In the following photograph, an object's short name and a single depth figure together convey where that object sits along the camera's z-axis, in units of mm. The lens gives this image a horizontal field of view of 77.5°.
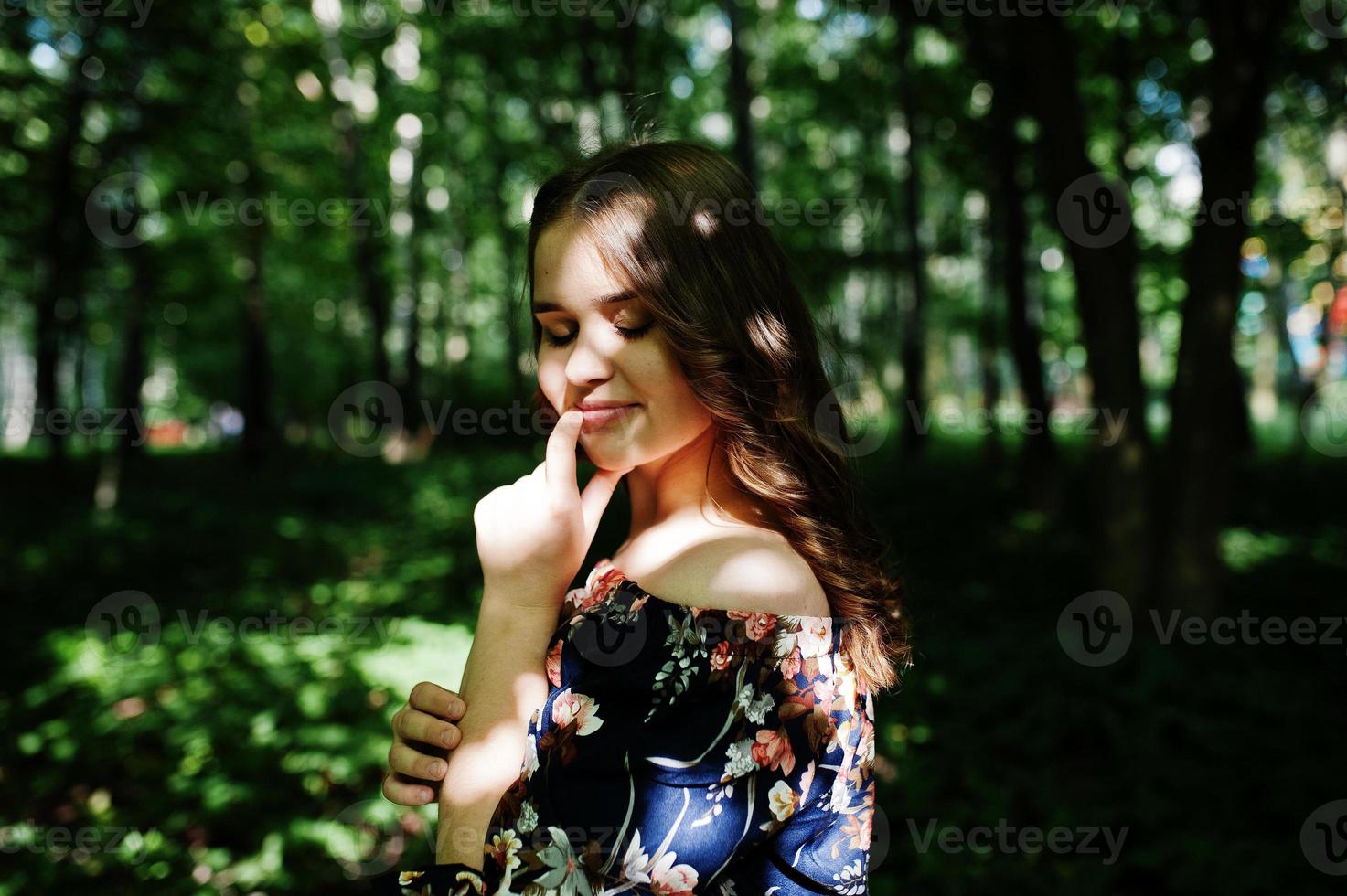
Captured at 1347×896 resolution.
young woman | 1115
